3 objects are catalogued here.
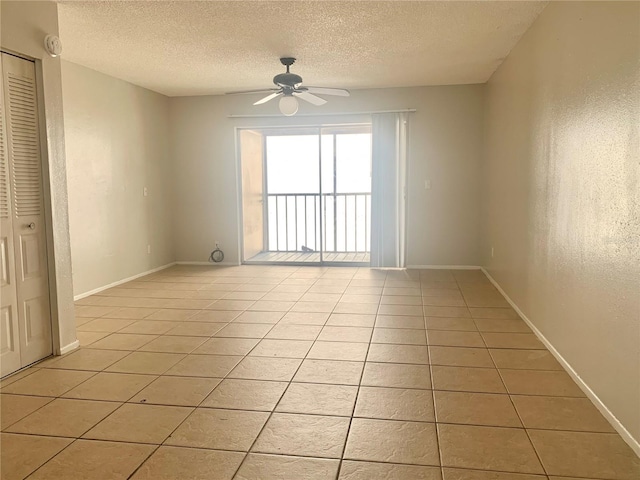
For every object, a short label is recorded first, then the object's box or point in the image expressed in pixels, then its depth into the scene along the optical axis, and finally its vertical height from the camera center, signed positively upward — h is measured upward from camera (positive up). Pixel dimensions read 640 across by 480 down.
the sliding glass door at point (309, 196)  7.12 +0.04
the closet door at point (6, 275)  2.76 -0.44
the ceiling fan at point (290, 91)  4.47 +1.04
